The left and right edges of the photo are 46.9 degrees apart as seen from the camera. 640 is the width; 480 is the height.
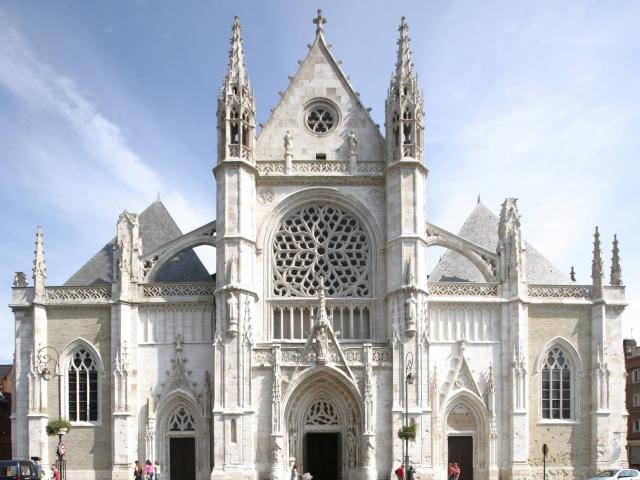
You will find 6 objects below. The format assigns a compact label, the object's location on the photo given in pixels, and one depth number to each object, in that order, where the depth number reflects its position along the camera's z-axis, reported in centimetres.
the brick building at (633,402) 5119
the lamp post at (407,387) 2862
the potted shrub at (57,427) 2859
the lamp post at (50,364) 3111
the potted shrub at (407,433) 2873
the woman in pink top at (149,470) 2803
